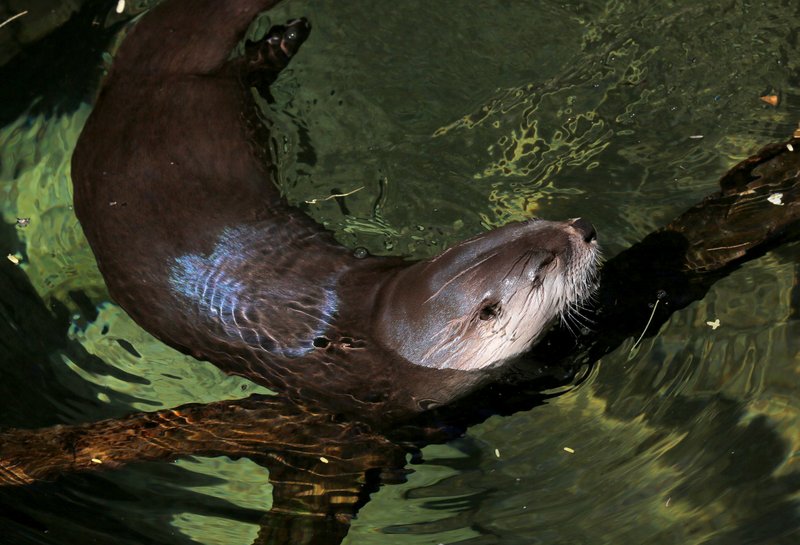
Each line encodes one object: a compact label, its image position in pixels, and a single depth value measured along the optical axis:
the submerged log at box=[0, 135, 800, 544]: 7.21
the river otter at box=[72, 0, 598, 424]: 6.51
